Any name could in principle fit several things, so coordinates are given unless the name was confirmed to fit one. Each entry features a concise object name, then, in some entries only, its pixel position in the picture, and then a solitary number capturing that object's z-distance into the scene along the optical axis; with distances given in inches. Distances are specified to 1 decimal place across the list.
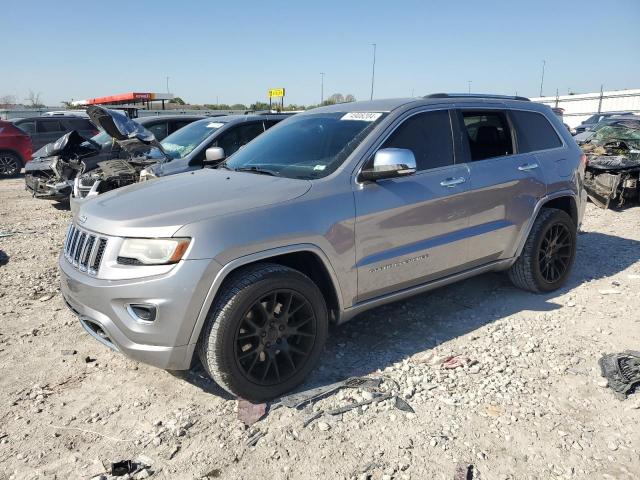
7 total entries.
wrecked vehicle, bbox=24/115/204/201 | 328.5
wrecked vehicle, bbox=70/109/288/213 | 263.7
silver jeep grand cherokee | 109.8
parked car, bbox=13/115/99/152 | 557.6
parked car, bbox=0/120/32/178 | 538.3
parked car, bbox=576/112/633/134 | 733.8
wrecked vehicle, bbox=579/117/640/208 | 348.8
